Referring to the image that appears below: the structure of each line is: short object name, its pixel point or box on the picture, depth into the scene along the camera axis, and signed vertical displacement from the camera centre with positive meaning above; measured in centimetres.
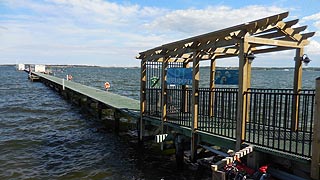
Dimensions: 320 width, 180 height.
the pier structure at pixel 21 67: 13225 +69
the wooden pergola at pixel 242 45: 652 +63
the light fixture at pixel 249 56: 646 +30
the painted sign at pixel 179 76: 928 -18
